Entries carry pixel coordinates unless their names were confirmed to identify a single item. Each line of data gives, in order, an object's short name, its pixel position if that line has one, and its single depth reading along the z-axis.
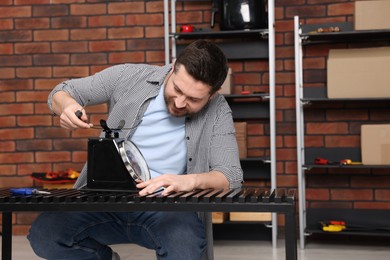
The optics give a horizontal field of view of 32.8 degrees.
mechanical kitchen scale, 1.94
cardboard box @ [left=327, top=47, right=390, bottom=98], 3.75
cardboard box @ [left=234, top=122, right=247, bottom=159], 3.98
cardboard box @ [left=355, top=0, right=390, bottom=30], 3.73
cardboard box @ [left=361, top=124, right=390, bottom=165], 3.72
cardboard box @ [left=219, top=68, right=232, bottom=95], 3.93
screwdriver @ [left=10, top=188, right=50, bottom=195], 1.89
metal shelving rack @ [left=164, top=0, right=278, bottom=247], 3.89
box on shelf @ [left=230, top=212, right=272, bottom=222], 3.96
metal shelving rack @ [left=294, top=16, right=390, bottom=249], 3.83
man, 2.04
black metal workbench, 1.65
